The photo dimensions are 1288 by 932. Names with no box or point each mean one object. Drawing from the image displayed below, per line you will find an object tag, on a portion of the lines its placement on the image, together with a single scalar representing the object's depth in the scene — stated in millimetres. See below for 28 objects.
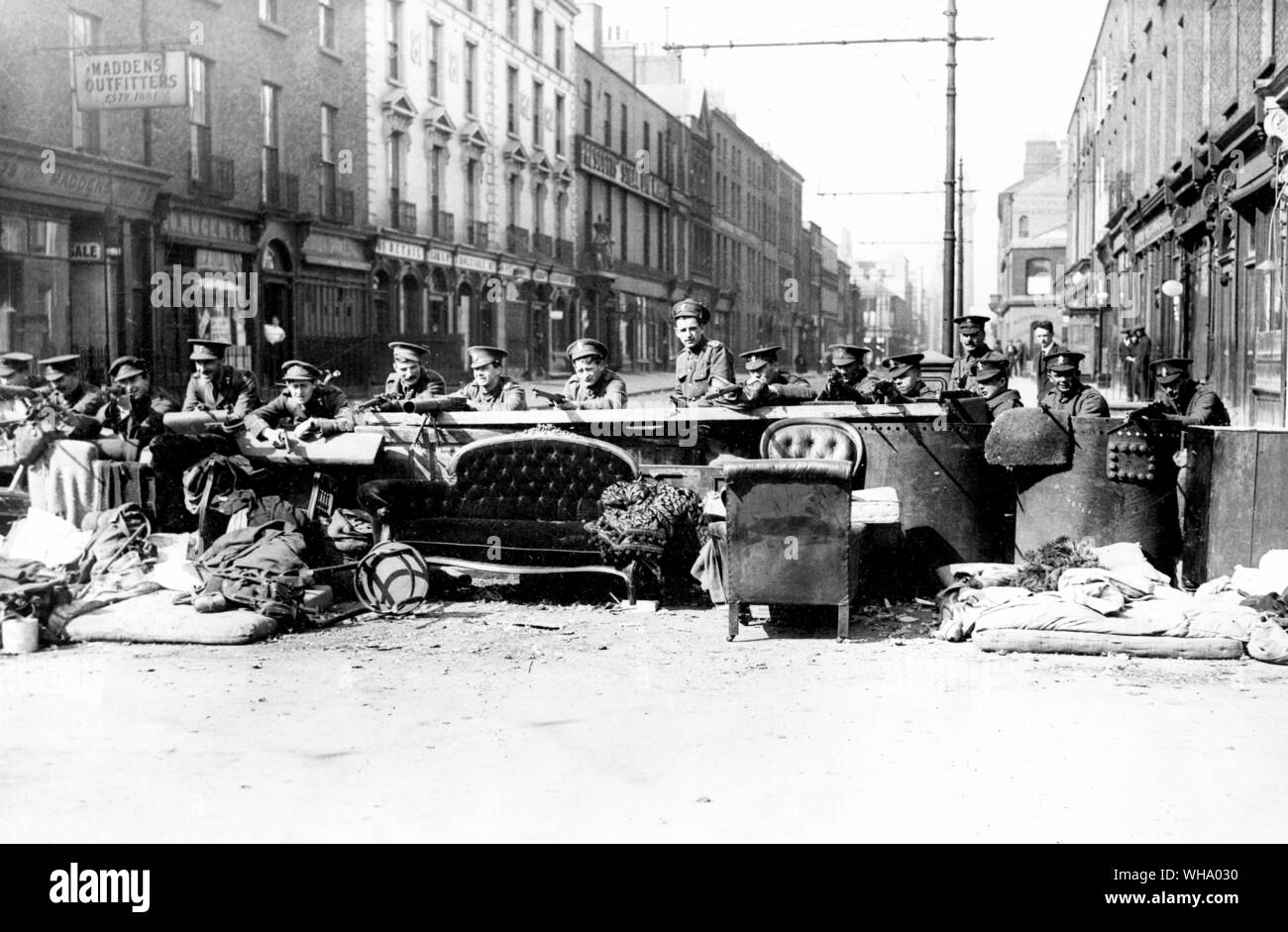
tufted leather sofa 8680
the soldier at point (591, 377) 10258
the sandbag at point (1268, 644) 6691
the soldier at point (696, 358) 10617
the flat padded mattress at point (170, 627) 7363
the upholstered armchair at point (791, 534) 7461
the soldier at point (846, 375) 10289
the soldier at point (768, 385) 9773
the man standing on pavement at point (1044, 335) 14164
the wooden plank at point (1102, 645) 6844
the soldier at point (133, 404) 10172
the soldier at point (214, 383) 10750
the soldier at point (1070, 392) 9672
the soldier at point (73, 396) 9734
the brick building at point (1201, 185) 16438
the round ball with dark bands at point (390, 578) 8469
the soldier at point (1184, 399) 9406
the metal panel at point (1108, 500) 8797
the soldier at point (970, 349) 13443
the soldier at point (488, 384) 10520
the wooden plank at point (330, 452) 9617
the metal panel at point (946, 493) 9000
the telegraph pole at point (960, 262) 22562
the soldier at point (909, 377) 12719
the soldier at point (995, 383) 11383
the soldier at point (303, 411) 9711
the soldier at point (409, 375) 11266
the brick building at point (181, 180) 18984
